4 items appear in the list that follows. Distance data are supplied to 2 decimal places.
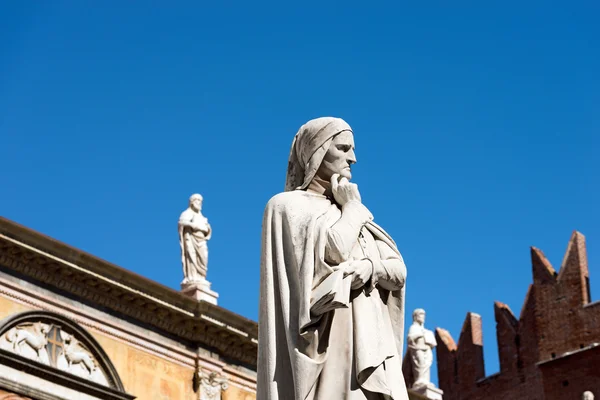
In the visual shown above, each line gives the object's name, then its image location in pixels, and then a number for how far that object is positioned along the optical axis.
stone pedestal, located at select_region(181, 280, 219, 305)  21.62
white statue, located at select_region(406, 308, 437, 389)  25.36
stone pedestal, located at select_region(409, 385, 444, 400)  24.95
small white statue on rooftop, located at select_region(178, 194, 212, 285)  21.48
